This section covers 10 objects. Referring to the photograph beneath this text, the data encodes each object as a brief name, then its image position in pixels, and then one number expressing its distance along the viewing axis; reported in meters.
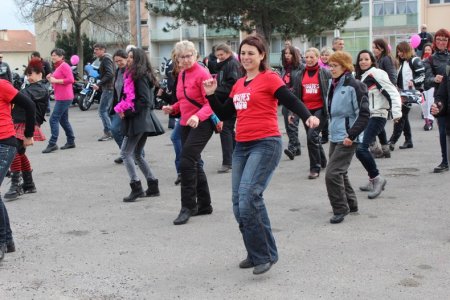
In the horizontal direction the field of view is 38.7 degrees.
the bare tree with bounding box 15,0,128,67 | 37.94
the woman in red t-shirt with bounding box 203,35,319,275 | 4.91
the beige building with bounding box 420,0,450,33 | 49.12
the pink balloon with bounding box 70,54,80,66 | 25.58
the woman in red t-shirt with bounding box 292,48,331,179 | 8.91
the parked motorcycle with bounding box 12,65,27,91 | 26.77
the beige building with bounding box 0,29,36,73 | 91.05
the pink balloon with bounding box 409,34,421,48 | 18.91
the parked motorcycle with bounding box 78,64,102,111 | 21.28
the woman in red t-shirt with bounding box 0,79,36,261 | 5.70
